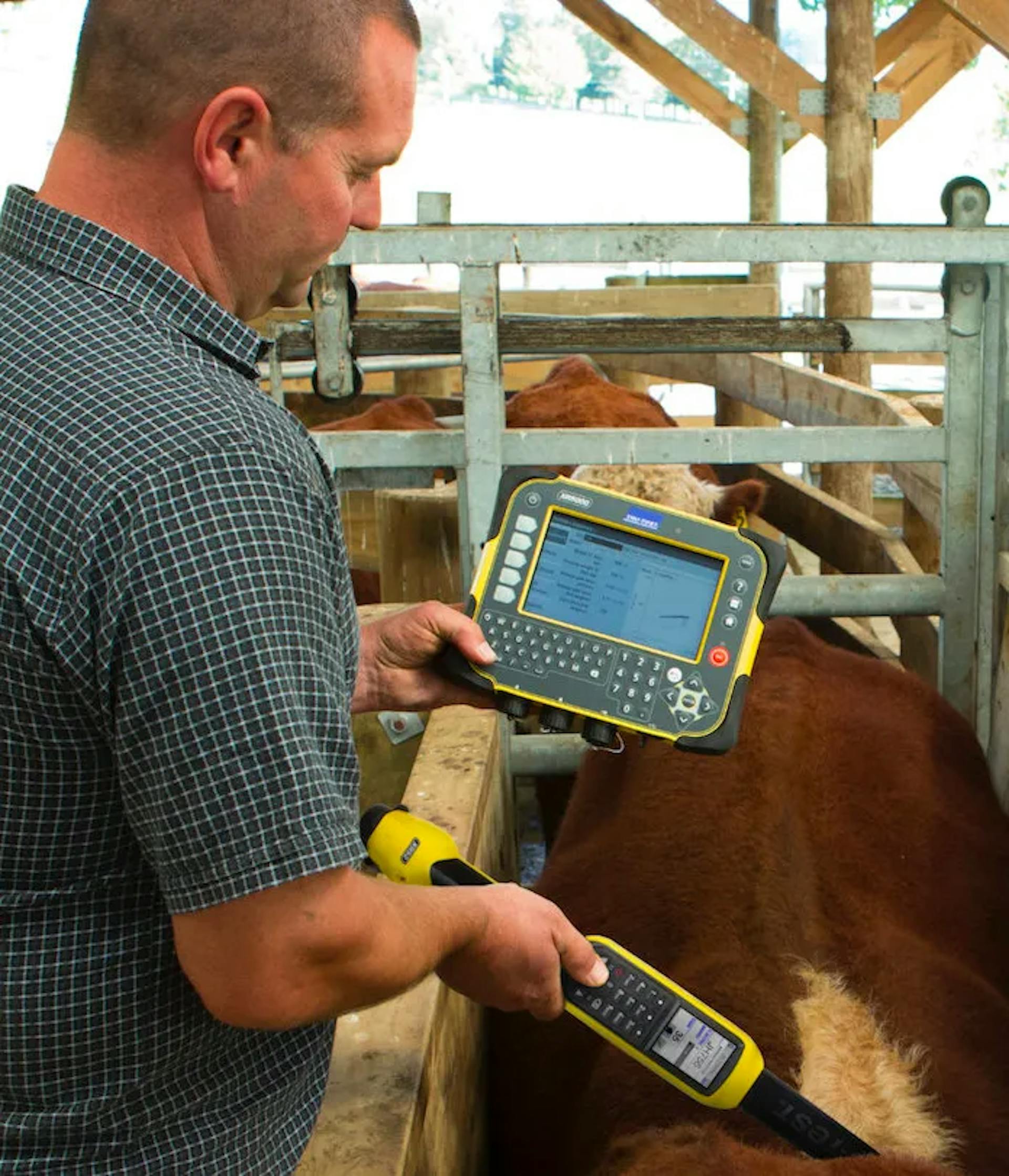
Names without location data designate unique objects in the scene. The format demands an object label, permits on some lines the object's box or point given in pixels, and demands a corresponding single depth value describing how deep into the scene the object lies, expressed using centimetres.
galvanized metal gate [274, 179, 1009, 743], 273
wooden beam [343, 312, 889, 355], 285
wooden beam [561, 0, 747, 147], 785
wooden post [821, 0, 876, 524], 574
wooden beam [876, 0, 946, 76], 813
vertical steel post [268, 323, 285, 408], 279
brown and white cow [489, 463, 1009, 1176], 182
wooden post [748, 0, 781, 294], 838
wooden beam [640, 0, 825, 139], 598
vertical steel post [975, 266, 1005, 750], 281
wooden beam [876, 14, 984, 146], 843
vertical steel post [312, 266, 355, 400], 282
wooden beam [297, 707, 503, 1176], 152
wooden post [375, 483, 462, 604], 401
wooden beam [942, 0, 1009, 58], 479
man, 102
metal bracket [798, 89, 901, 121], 581
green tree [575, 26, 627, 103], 3509
